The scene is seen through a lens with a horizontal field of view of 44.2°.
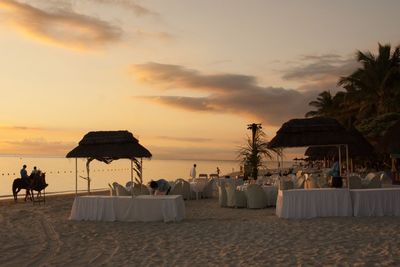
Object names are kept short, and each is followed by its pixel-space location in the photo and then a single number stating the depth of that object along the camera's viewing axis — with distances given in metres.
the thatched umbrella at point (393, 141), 13.77
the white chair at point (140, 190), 15.79
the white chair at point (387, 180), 27.84
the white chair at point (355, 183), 15.95
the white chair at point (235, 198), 15.58
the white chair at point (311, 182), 15.62
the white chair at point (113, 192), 16.47
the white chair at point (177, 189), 18.06
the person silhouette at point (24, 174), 20.21
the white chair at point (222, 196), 16.12
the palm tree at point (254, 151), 20.61
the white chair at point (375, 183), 15.70
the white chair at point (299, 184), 17.41
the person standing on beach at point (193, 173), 24.88
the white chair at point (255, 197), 15.31
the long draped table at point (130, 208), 12.26
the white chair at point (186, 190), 19.36
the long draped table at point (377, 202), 12.33
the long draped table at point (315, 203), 12.28
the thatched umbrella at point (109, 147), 13.24
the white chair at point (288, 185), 16.39
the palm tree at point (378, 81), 34.16
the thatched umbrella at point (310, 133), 13.27
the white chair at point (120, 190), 15.39
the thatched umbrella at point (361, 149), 18.05
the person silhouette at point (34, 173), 19.42
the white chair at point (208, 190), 20.15
